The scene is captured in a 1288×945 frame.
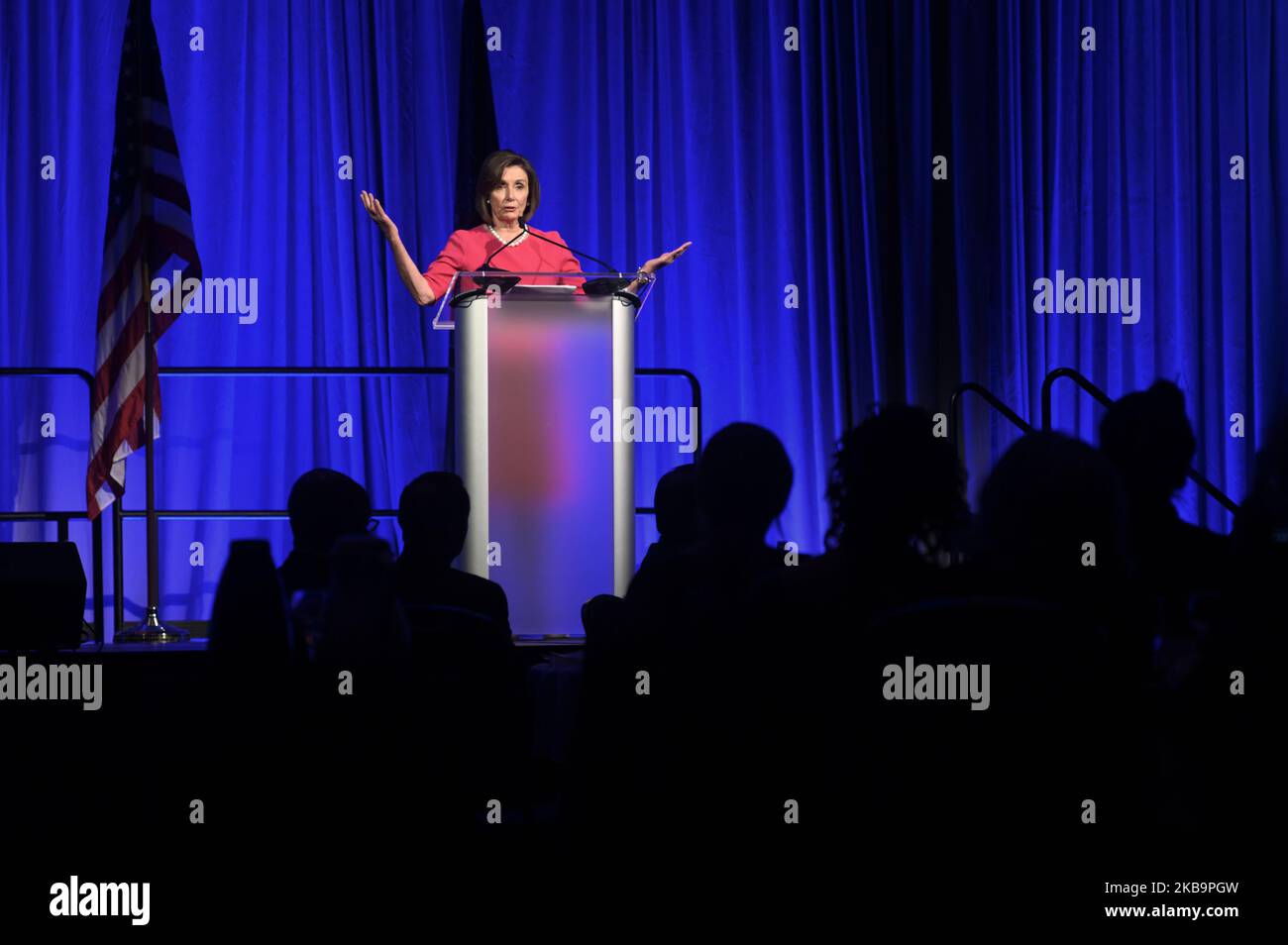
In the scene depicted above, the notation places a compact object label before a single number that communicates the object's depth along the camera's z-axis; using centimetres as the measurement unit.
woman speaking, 898
